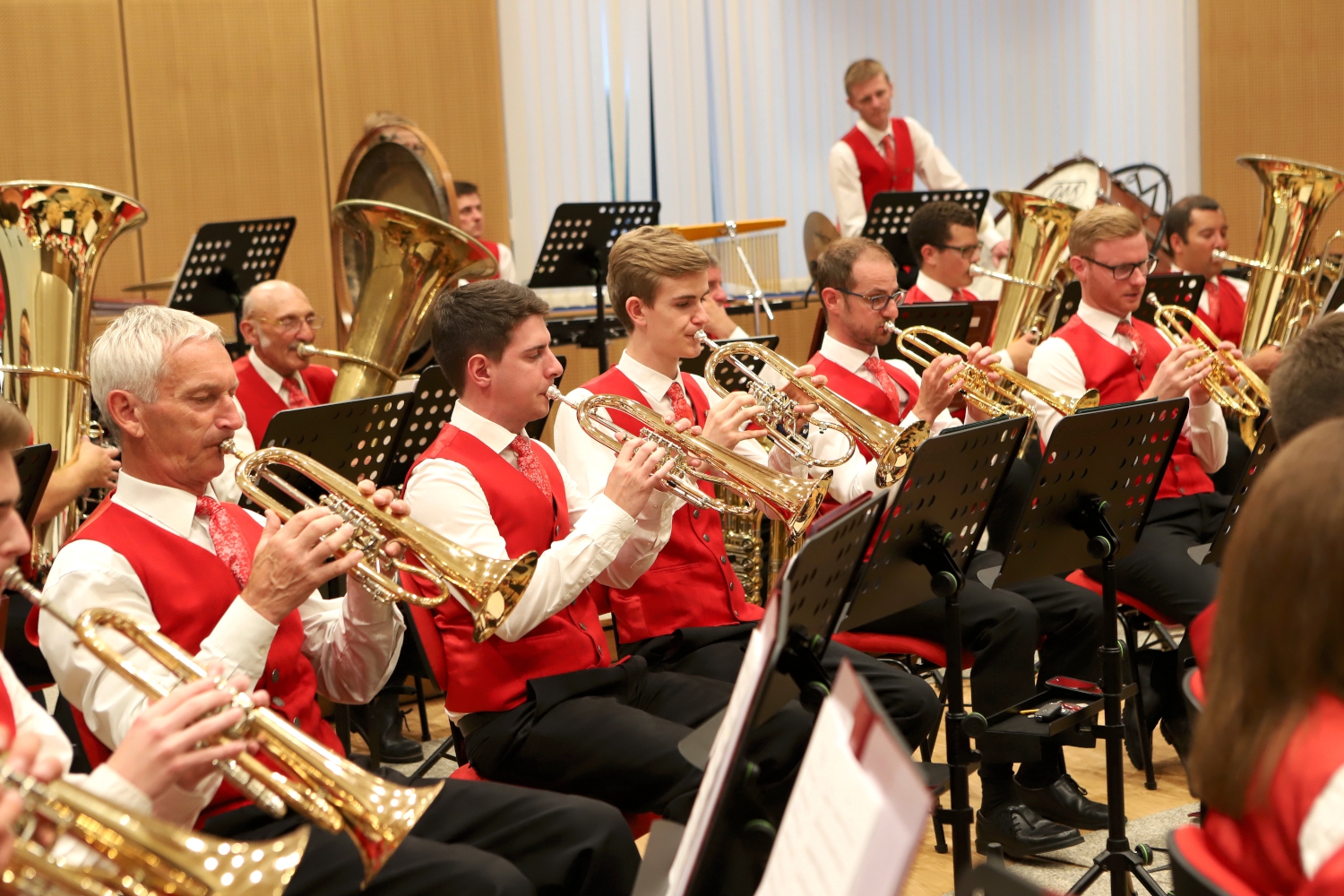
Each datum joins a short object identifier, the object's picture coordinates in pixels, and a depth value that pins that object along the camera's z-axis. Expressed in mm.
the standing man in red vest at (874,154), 7793
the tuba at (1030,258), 5758
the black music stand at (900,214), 6207
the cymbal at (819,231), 7566
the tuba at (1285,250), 5754
